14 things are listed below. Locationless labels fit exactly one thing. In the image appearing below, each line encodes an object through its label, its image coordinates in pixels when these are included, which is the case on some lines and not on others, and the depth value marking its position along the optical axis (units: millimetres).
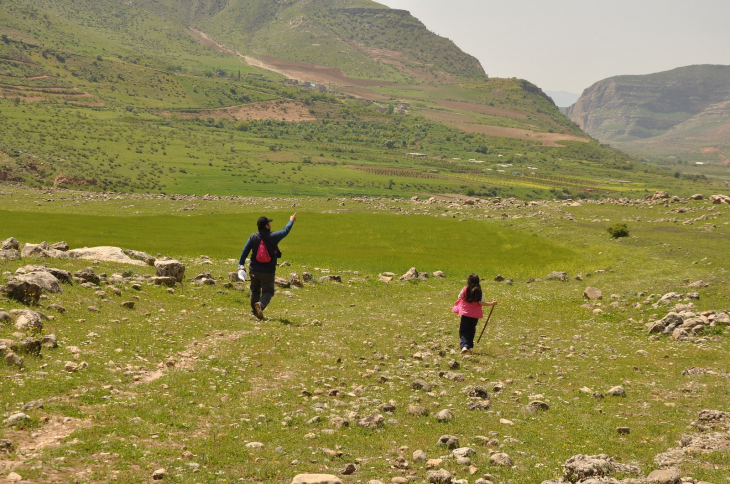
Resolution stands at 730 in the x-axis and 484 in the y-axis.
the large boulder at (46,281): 17172
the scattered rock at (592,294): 30406
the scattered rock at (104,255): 26906
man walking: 20891
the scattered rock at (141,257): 28734
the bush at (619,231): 52250
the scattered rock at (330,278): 32875
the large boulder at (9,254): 21375
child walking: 19781
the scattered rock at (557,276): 36772
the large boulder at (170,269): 24547
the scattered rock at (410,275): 36438
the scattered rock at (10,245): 23444
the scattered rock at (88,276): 20641
